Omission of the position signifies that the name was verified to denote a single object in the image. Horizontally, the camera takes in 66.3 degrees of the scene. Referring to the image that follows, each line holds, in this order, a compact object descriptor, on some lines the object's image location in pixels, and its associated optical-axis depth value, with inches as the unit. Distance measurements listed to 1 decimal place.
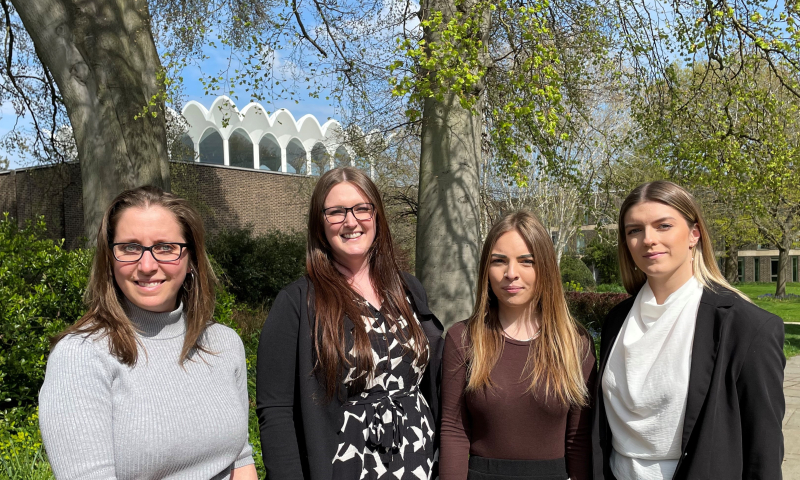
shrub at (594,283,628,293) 1044.2
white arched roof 1217.4
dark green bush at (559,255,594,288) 968.9
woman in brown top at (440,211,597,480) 96.6
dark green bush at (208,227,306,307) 534.9
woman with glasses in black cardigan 91.4
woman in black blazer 81.7
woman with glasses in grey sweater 67.5
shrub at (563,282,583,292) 599.2
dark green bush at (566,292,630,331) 525.3
